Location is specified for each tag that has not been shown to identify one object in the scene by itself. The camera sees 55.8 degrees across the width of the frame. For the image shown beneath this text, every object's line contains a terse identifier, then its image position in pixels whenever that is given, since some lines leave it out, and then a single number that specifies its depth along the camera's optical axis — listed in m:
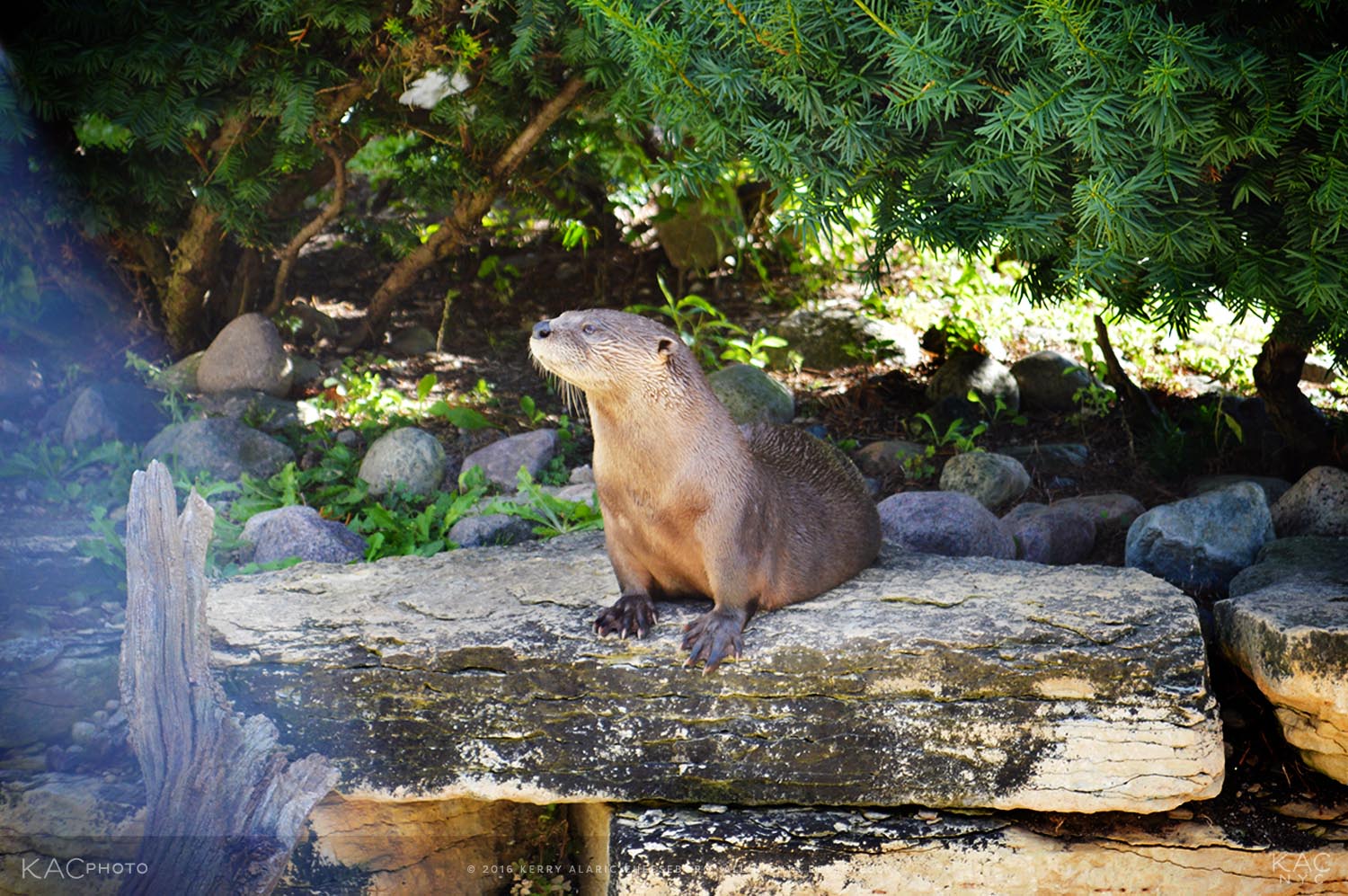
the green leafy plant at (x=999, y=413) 5.93
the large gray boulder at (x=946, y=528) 4.36
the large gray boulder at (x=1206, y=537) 4.08
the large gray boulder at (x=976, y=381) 6.07
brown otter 3.11
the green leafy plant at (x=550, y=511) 4.78
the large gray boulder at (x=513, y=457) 5.54
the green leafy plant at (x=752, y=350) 6.38
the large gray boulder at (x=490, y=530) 4.87
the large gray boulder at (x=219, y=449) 5.52
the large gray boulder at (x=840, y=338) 6.61
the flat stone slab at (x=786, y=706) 3.09
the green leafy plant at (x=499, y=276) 7.28
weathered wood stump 3.04
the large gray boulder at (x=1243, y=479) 4.89
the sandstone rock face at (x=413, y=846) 3.34
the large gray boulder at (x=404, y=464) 5.42
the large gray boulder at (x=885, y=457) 5.46
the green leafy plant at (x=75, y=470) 5.33
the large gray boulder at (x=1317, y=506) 4.29
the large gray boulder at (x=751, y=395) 5.86
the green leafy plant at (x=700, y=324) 6.37
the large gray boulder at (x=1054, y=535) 4.56
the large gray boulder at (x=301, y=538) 4.63
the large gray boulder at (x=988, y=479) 5.12
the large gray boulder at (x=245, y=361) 6.15
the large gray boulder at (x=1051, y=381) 6.15
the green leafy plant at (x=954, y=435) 5.52
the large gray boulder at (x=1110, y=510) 4.74
